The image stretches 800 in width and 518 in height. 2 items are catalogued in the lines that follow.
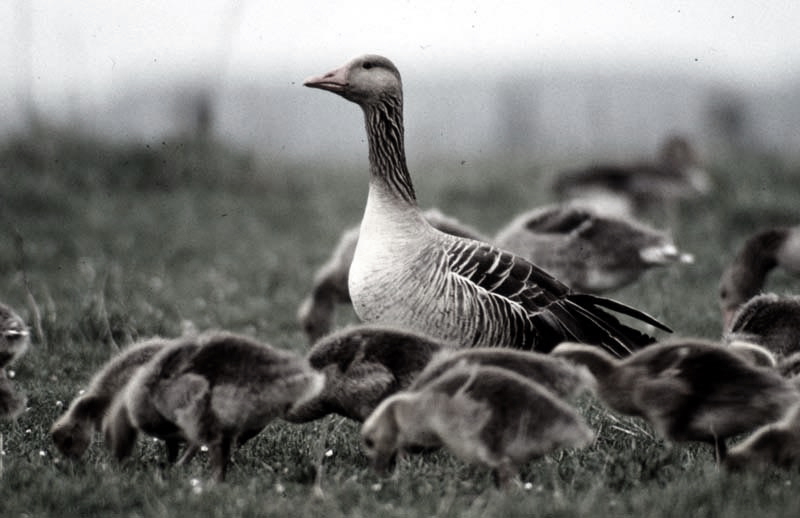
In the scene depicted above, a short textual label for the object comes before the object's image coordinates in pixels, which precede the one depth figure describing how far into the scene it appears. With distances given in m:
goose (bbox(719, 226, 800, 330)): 18.30
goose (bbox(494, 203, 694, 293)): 19.55
